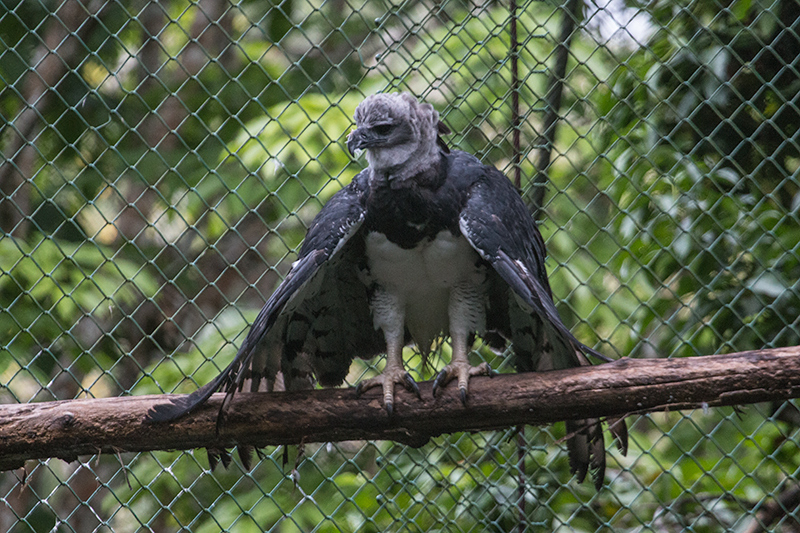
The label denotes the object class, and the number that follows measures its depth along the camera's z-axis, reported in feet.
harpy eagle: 39.74
